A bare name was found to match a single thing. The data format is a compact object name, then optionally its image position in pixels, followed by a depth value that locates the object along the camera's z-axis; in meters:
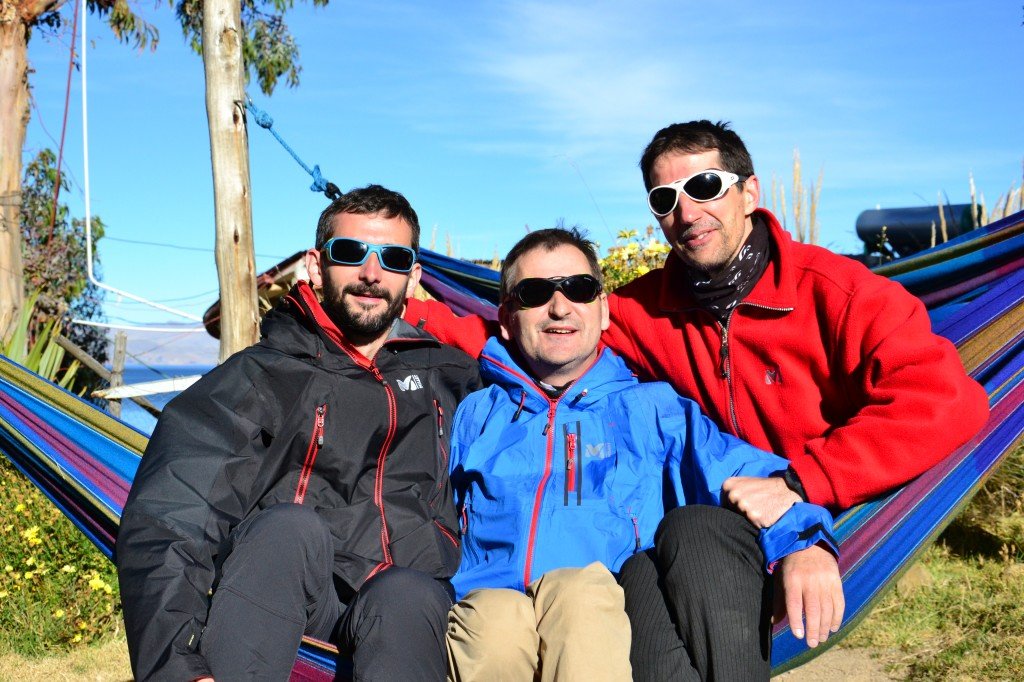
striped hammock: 1.93
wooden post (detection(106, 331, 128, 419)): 8.54
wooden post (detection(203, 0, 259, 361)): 3.44
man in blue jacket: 1.63
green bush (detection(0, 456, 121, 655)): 3.51
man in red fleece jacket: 1.87
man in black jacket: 1.66
